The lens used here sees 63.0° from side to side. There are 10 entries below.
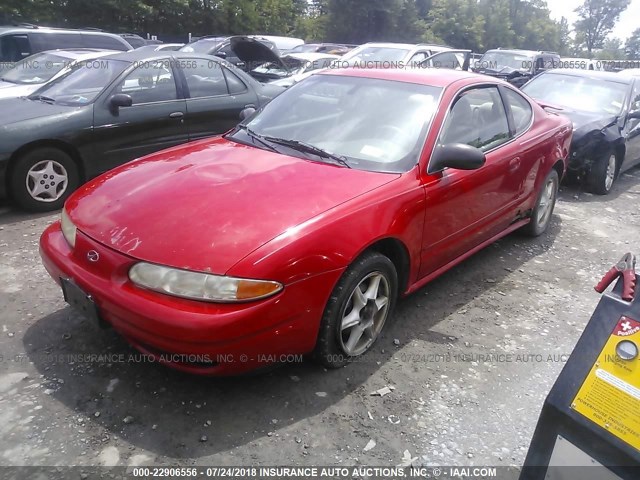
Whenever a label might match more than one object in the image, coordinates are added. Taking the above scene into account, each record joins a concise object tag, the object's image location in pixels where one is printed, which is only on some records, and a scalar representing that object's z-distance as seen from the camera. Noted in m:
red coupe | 2.30
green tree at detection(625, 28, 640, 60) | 74.28
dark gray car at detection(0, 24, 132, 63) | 9.80
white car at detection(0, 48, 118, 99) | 6.52
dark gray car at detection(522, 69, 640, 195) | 6.56
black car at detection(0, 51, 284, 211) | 4.84
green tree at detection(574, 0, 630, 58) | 71.25
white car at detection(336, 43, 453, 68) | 10.36
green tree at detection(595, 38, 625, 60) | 65.54
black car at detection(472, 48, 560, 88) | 14.70
